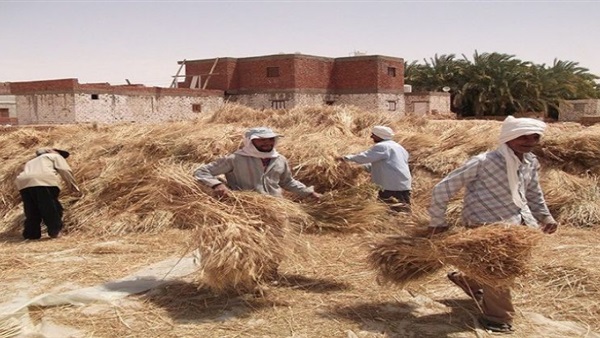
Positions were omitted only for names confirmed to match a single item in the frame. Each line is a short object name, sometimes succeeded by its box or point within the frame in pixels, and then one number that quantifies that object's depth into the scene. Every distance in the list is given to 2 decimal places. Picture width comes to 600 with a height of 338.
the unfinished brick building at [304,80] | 27.81
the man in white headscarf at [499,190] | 3.27
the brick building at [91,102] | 20.39
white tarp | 3.49
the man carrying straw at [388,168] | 6.23
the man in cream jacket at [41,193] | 6.33
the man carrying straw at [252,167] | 4.37
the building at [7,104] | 26.88
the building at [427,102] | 28.67
